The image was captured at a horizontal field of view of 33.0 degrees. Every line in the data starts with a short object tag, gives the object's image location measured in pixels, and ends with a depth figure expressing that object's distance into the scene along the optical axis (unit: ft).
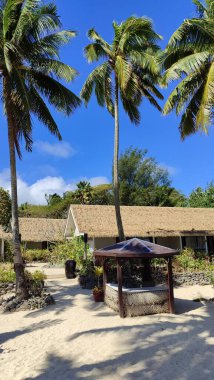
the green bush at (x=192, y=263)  64.79
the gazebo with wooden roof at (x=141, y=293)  36.81
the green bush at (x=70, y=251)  74.54
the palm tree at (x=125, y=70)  57.93
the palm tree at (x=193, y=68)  42.73
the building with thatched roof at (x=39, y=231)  120.78
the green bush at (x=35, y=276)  49.84
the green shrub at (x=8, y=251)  104.68
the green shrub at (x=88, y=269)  56.59
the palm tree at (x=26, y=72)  42.09
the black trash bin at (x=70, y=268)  64.13
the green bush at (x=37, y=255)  109.70
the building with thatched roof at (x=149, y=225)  83.18
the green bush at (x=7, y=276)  52.48
